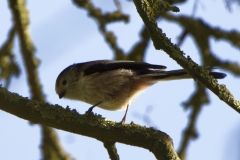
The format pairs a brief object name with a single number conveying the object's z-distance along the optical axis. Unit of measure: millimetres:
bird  8641
